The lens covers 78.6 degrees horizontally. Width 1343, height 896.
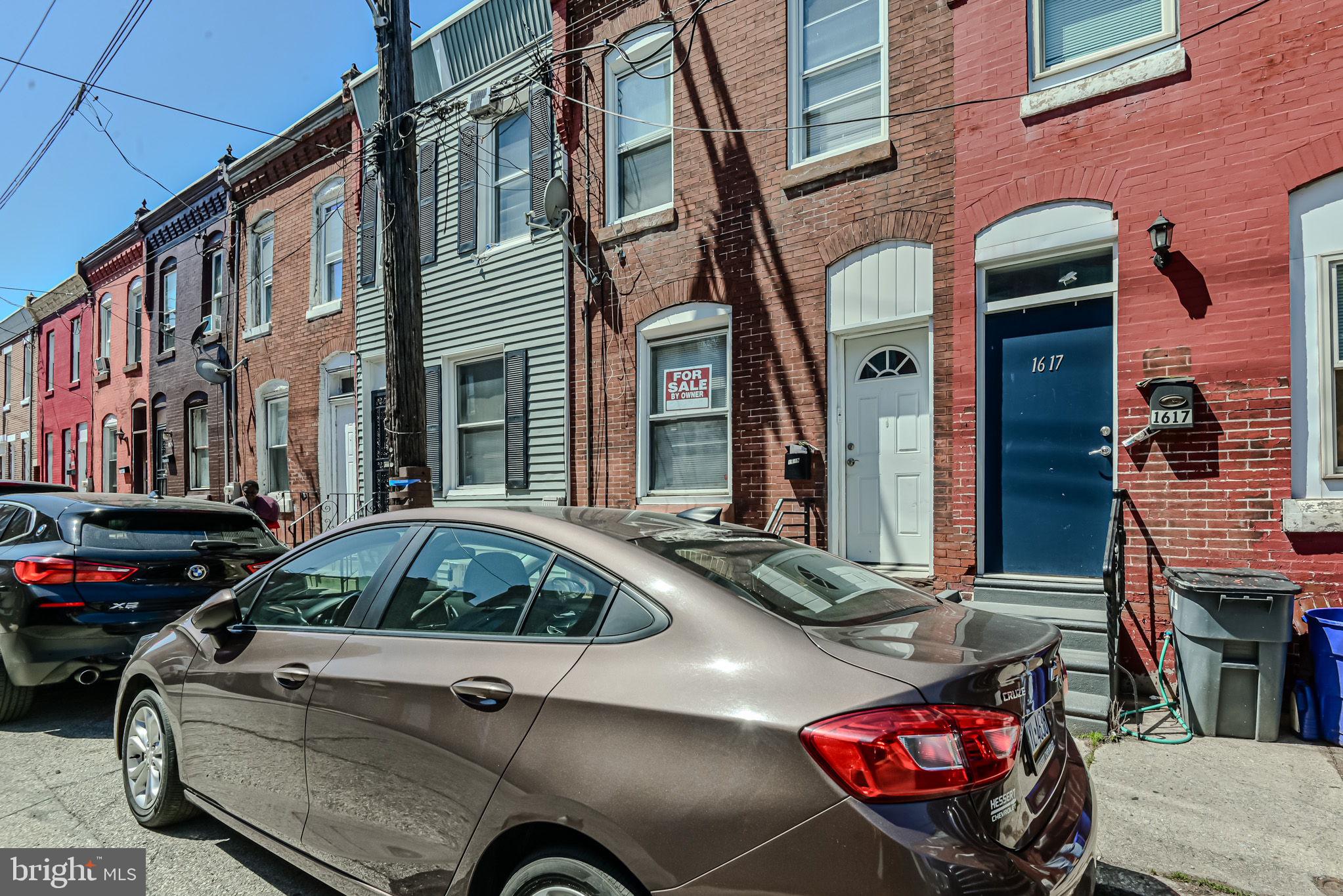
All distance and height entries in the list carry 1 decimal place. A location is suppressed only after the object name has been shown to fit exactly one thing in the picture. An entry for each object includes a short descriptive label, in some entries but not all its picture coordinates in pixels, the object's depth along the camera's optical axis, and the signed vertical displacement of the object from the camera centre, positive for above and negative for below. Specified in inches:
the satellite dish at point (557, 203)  381.7 +108.4
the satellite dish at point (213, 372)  609.0 +48.0
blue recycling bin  191.2 -55.4
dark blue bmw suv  207.0 -37.1
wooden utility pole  271.9 +58.9
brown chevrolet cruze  74.8 -31.2
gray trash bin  195.0 -53.4
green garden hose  215.2 -71.8
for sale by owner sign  345.1 +19.3
